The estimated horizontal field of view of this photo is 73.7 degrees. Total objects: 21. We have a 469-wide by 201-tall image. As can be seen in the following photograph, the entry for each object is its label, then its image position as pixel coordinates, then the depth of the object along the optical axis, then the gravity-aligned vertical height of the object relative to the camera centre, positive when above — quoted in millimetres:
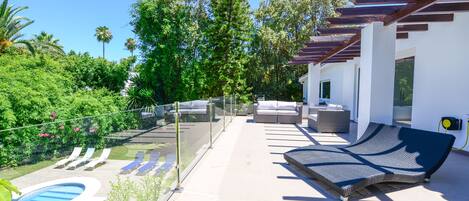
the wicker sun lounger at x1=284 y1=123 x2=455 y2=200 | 3924 -962
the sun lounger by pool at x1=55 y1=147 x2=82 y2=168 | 2844 -625
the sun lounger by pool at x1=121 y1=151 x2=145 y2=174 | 3488 -794
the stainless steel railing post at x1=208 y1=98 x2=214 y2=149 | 7551 -471
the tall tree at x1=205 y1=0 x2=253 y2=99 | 17375 +2730
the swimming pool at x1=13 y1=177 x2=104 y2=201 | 2867 -987
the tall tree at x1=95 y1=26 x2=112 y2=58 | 43875 +8388
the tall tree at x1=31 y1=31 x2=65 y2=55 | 23312 +3543
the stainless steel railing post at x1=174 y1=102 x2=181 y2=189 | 4398 -737
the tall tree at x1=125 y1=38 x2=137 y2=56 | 38050 +6178
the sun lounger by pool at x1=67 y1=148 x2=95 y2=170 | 3027 -667
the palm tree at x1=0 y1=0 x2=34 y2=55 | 19453 +4437
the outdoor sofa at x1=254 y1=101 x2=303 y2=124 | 12508 -683
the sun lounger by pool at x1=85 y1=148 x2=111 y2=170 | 3185 -697
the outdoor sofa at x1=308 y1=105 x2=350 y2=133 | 9992 -802
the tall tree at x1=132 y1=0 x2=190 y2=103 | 17734 +2836
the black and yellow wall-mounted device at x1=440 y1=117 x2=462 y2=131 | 6543 -558
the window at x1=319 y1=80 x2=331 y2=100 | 18370 +366
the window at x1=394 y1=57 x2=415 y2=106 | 9339 +470
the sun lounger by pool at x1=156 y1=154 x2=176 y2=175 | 3886 -924
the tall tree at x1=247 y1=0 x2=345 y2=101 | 21594 +4197
